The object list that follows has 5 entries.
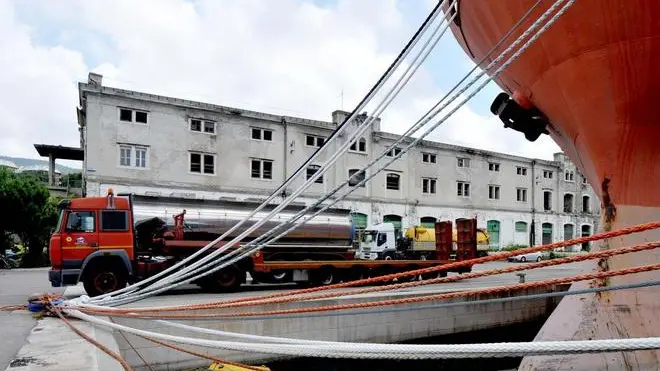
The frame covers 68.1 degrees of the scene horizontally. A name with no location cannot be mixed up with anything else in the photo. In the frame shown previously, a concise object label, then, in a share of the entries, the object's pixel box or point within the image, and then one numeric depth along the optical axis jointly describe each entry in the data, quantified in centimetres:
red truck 1002
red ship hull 447
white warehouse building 2253
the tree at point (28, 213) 2414
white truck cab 2484
